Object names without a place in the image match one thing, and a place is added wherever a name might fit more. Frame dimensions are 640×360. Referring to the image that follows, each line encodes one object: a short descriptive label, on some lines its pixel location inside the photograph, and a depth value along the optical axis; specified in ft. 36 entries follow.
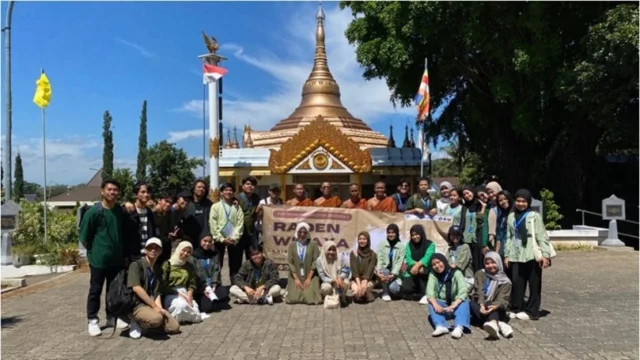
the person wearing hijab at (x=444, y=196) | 25.54
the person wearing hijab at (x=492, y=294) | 18.29
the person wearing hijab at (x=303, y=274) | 23.34
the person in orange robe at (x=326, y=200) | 28.14
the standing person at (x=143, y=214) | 20.34
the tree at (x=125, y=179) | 82.17
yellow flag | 48.52
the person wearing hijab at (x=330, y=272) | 23.12
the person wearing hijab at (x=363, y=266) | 23.57
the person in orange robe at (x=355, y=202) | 27.55
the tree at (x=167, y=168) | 119.24
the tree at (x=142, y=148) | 122.42
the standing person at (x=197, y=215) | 22.85
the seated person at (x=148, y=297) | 17.98
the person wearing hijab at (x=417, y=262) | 23.07
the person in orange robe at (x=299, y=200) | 27.66
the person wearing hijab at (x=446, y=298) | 18.03
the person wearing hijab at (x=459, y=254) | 21.49
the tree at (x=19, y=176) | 114.11
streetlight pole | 42.57
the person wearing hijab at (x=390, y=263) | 23.72
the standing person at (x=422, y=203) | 25.73
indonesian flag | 56.29
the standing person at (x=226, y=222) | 23.59
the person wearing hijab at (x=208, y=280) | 21.81
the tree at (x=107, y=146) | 123.13
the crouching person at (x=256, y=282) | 23.26
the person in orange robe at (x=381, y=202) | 26.86
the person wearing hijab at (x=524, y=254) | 20.21
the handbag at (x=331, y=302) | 22.36
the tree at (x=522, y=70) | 41.70
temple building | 73.05
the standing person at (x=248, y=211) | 24.91
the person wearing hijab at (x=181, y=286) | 19.75
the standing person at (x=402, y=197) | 26.94
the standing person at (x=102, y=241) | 18.08
